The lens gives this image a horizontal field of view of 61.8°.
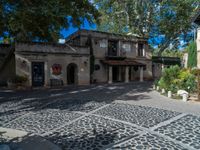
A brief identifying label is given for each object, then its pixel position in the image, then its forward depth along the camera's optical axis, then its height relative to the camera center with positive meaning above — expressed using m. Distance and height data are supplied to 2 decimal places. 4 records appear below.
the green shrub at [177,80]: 10.96 -0.44
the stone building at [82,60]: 17.19 +1.66
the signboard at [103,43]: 22.32 +4.10
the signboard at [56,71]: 18.17 +0.31
